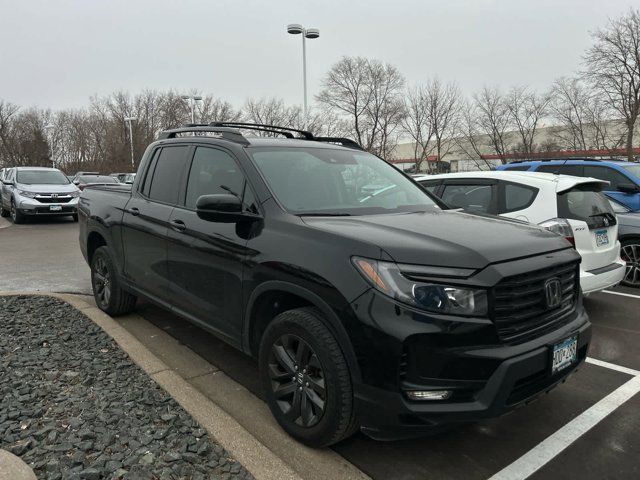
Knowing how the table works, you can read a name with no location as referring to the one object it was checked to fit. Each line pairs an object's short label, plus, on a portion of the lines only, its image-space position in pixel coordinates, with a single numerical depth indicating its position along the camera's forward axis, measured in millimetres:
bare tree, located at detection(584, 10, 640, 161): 26453
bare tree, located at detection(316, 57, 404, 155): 38812
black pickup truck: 2410
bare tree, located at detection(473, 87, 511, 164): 38750
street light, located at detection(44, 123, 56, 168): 54525
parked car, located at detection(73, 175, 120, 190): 22016
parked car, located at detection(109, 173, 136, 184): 29500
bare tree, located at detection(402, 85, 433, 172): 38844
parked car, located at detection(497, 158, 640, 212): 8227
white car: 5152
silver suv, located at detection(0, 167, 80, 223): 15242
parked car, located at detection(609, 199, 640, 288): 6910
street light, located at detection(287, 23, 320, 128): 19994
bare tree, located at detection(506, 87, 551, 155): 36828
